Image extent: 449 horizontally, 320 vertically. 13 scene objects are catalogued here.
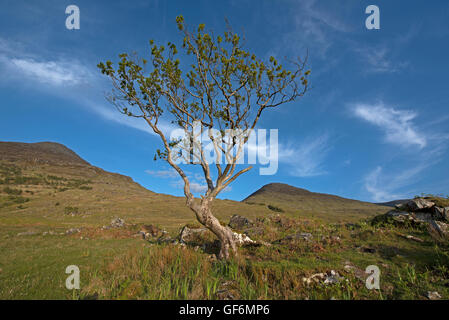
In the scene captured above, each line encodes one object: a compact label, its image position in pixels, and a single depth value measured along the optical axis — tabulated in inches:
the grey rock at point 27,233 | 746.8
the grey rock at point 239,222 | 725.9
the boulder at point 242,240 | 474.6
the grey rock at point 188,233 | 549.0
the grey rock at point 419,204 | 559.0
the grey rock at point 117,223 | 977.5
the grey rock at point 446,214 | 492.6
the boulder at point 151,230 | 855.8
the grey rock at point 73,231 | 795.6
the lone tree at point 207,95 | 446.6
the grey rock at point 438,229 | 421.6
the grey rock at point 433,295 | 215.7
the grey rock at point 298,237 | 473.8
